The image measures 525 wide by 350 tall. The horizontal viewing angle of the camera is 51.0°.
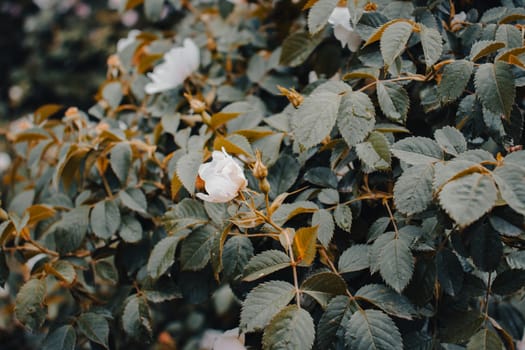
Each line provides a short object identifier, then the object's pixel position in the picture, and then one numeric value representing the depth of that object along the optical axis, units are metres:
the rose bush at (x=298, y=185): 0.75
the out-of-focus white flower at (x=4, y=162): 2.54
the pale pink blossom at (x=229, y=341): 0.90
